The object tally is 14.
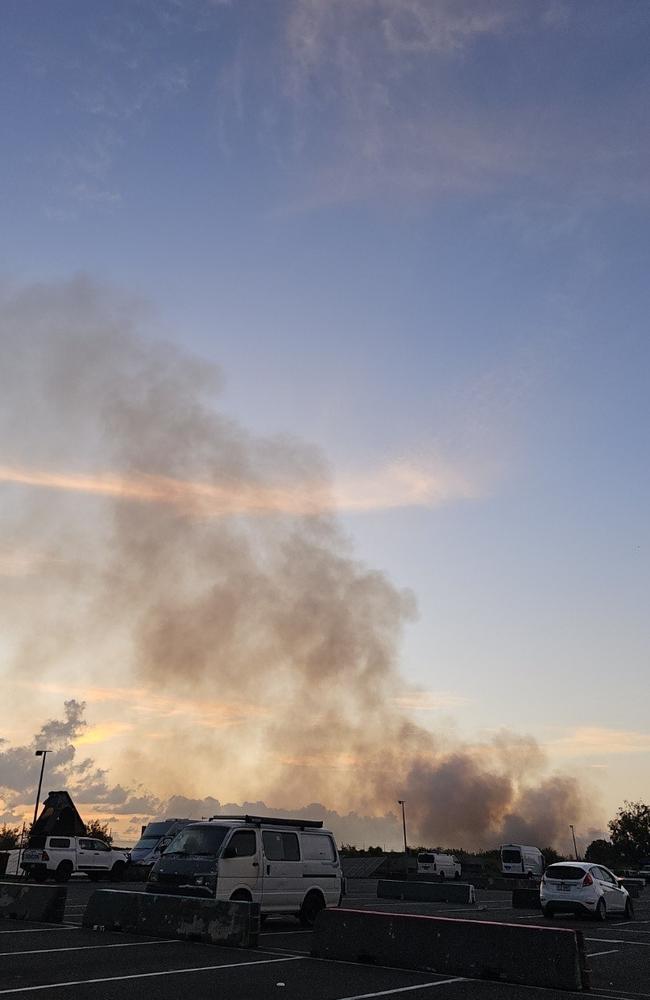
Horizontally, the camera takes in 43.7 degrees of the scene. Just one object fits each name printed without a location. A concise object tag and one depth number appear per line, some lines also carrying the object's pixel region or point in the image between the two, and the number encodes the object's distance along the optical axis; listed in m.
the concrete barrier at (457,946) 10.59
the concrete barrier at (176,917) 13.36
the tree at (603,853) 145.85
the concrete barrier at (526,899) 28.03
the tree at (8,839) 58.33
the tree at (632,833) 148.26
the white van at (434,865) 52.19
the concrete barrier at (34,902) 16.00
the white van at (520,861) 58.12
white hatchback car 22.91
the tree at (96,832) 63.67
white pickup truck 32.16
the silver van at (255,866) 15.40
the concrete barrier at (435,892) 28.66
